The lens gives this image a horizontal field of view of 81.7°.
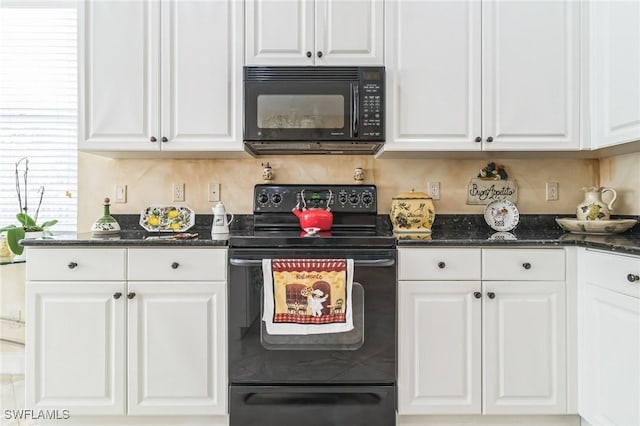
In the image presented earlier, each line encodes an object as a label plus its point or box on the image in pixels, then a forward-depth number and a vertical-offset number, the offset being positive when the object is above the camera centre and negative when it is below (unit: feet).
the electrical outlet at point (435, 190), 7.43 +0.42
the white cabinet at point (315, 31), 6.22 +3.03
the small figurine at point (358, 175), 7.24 +0.71
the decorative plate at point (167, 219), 7.02 -0.15
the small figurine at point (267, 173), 7.26 +0.75
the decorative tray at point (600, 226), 6.06 -0.25
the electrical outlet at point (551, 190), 7.39 +0.42
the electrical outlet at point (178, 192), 7.43 +0.38
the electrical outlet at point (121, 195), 7.45 +0.32
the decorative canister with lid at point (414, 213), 6.51 -0.04
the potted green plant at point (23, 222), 6.78 -0.21
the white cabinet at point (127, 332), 5.45 -1.79
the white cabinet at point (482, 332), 5.44 -1.79
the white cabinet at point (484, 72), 6.18 +2.34
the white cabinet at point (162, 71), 6.23 +2.37
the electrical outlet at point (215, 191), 7.42 +0.39
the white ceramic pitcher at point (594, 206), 6.35 +0.08
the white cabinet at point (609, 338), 4.51 -1.68
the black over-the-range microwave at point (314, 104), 6.10 +1.77
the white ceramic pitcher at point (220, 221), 6.14 -0.17
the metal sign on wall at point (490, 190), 7.39 +0.41
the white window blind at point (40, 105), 8.11 +2.34
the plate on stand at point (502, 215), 7.01 -0.08
